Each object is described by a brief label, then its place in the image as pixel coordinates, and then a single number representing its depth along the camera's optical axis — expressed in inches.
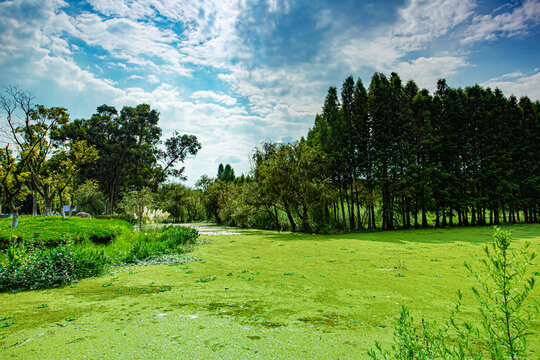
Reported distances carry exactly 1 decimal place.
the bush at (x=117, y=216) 747.6
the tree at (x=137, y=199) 539.9
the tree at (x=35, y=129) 511.7
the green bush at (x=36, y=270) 166.2
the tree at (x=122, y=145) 900.0
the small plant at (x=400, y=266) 219.6
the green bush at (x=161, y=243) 269.9
